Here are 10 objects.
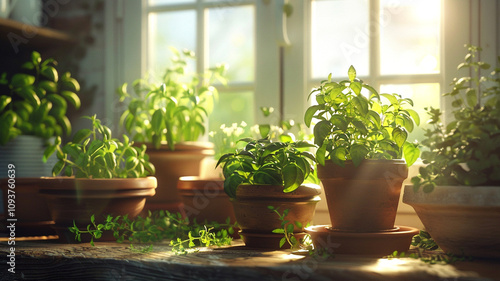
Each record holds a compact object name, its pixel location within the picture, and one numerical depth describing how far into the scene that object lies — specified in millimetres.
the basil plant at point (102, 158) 1585
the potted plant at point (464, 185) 1151
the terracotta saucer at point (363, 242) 1251
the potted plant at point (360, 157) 1277
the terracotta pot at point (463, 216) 1135
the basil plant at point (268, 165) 1353
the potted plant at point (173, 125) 1807
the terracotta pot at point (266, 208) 1395
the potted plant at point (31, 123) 1864
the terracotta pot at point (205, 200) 1622
